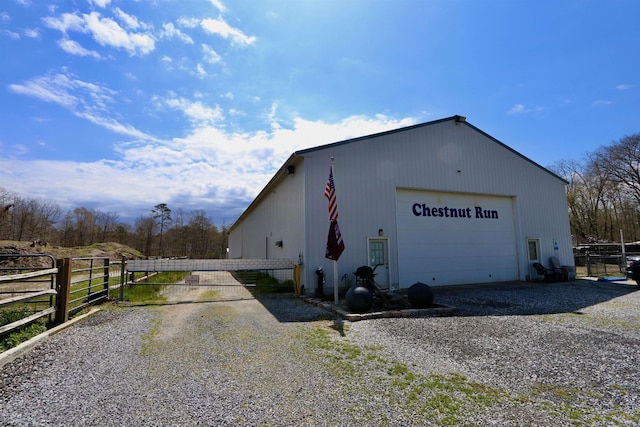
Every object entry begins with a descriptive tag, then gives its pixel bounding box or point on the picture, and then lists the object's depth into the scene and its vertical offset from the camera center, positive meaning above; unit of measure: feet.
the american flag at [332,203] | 29.96 +4.41
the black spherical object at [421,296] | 25.94 -3.85
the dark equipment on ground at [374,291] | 26.68 -3.75
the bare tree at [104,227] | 142.34 +11.64
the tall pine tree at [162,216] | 148.77 +16.87
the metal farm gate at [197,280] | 32.17 -3.60
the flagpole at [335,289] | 28.26 -3.51
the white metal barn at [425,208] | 35.68 +5.31
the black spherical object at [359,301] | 24.41 -3.94
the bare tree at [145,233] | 144.56 +8.74
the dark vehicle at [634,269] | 39.78 -2.90
